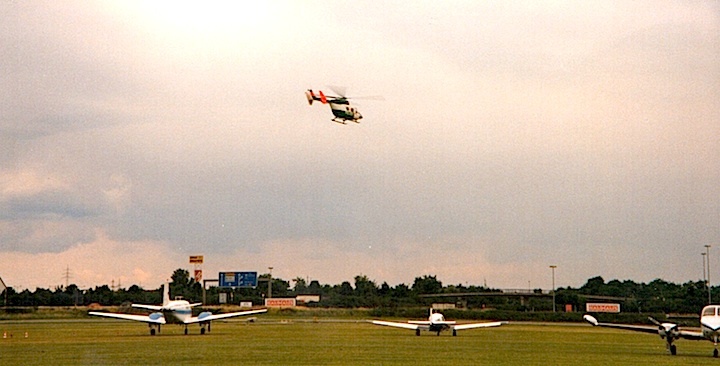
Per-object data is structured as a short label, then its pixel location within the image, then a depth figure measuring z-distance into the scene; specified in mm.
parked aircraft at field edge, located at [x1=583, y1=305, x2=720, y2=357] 49375
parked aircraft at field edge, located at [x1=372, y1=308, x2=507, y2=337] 76625
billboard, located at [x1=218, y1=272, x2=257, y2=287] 167875
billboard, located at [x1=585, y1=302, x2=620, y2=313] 140375
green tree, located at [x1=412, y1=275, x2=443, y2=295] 186538
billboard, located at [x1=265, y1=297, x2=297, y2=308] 151000
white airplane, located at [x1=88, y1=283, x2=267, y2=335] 75750
